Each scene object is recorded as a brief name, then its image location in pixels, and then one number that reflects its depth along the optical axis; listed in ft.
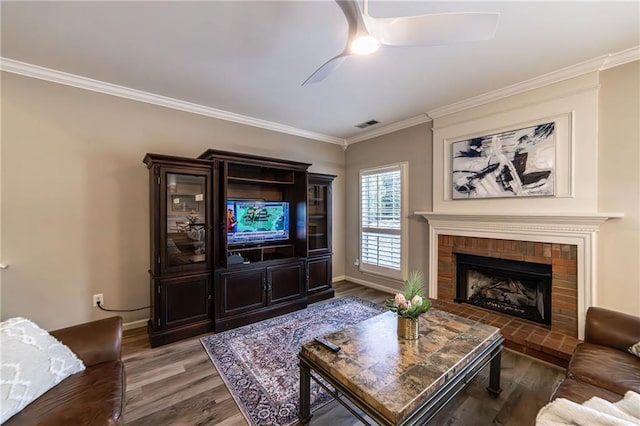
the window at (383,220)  13.19
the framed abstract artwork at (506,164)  8.79
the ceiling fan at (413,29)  4.44
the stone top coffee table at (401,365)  4.06
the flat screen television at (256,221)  10.68
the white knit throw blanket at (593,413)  3.32
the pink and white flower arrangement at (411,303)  5.61
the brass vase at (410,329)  5.69
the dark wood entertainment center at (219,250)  8.73
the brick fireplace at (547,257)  7.90
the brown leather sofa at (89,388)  3.69
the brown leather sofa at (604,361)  4.53
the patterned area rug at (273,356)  5.92
